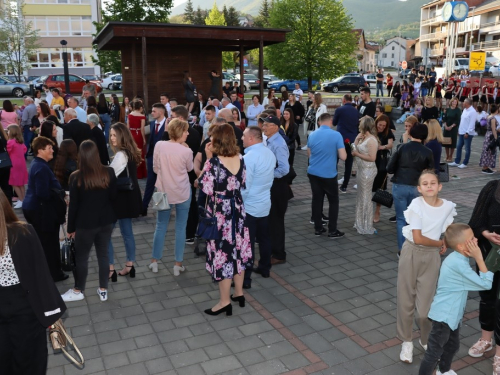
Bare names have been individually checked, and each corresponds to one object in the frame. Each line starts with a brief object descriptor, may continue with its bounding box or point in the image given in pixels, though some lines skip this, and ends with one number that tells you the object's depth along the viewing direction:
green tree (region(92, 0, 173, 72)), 31.53
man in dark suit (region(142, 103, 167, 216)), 8.67
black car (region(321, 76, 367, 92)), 41.34
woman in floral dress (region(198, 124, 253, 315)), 4.88
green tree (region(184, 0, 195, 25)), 96.03
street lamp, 21.03
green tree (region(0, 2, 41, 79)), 41.82
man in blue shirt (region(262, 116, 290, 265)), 6.35
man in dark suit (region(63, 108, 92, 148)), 8.65
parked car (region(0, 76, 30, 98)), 32.44
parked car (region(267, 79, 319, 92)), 41.13
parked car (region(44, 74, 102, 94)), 33.69
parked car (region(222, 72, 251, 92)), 40.69
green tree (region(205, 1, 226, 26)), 64.12
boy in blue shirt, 3.59
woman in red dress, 10.39
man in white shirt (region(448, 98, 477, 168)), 12.65
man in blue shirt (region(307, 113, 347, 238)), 7.21
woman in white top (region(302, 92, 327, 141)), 12.16
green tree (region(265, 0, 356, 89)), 34.75
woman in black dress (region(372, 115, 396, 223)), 8.66
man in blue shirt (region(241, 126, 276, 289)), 5.40
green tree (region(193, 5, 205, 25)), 86.74
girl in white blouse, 4.10
